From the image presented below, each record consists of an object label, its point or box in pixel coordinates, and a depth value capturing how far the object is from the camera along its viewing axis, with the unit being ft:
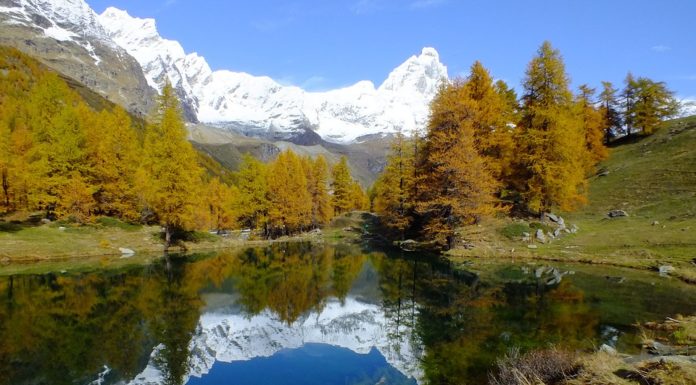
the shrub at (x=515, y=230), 139.85
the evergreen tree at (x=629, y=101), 240.12
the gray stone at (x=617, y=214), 149.79
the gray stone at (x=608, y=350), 41.70
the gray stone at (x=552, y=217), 147.74
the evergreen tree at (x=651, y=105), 231.09
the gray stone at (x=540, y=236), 136.87
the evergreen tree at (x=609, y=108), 251.60
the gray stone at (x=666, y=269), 95.97
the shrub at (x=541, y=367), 34.17
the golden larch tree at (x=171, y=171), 156.25
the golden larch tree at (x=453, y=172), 135.03
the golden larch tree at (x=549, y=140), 140.87
